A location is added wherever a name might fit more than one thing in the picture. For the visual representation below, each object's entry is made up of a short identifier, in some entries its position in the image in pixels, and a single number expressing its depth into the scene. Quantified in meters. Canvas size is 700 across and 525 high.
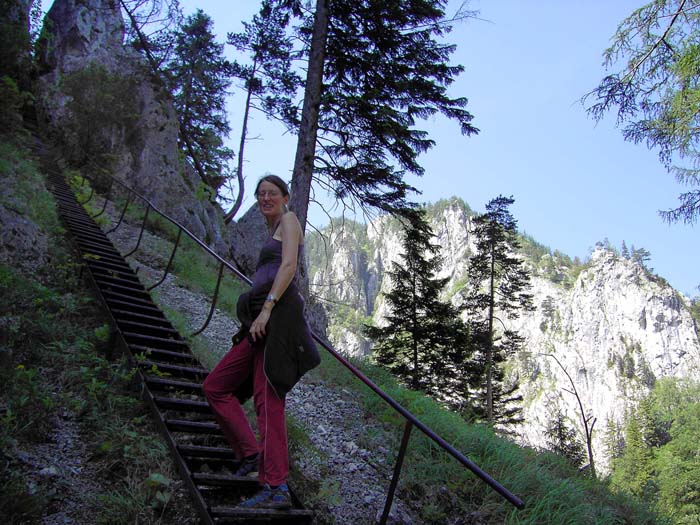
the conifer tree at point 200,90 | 21.98
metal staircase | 2.71
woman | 2.63
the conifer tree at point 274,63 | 10.51
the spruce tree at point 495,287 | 22.17
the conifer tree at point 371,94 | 9.22
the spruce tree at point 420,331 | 18.02
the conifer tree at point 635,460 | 47.84
